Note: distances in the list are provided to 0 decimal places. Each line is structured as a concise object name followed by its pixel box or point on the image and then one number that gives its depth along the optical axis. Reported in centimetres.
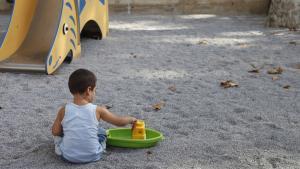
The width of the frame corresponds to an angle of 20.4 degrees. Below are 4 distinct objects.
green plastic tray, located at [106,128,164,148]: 493
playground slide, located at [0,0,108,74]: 845
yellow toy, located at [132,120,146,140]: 492
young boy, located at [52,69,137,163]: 448
